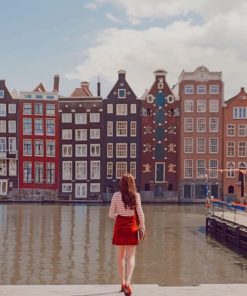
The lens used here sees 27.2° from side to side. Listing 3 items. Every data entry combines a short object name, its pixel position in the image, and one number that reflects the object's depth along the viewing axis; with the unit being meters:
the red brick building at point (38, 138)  73.38
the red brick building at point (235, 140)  72.81
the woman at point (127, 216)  9.15
